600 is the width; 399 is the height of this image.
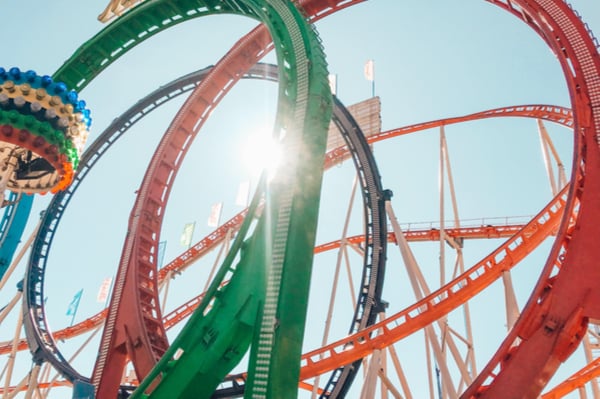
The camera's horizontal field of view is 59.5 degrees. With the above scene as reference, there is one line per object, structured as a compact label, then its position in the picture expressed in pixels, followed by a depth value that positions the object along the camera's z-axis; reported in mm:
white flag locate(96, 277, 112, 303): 22703
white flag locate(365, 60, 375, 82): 16703
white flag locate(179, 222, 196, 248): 23391
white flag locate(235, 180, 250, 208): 19469
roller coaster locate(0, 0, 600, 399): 4684
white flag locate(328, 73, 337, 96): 14327
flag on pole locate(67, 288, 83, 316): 23516
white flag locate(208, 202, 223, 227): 23003
